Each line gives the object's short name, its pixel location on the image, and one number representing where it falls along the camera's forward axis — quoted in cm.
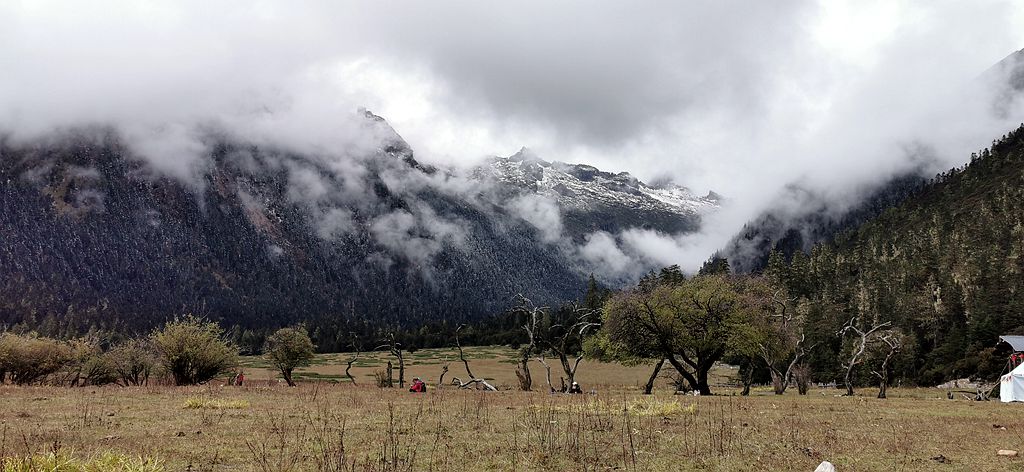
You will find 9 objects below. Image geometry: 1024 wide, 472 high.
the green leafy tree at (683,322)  4725
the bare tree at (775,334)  5028
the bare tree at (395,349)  6213
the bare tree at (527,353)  5274
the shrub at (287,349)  7326
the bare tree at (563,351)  4881
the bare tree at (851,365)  5162
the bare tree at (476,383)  5277
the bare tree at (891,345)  4735
